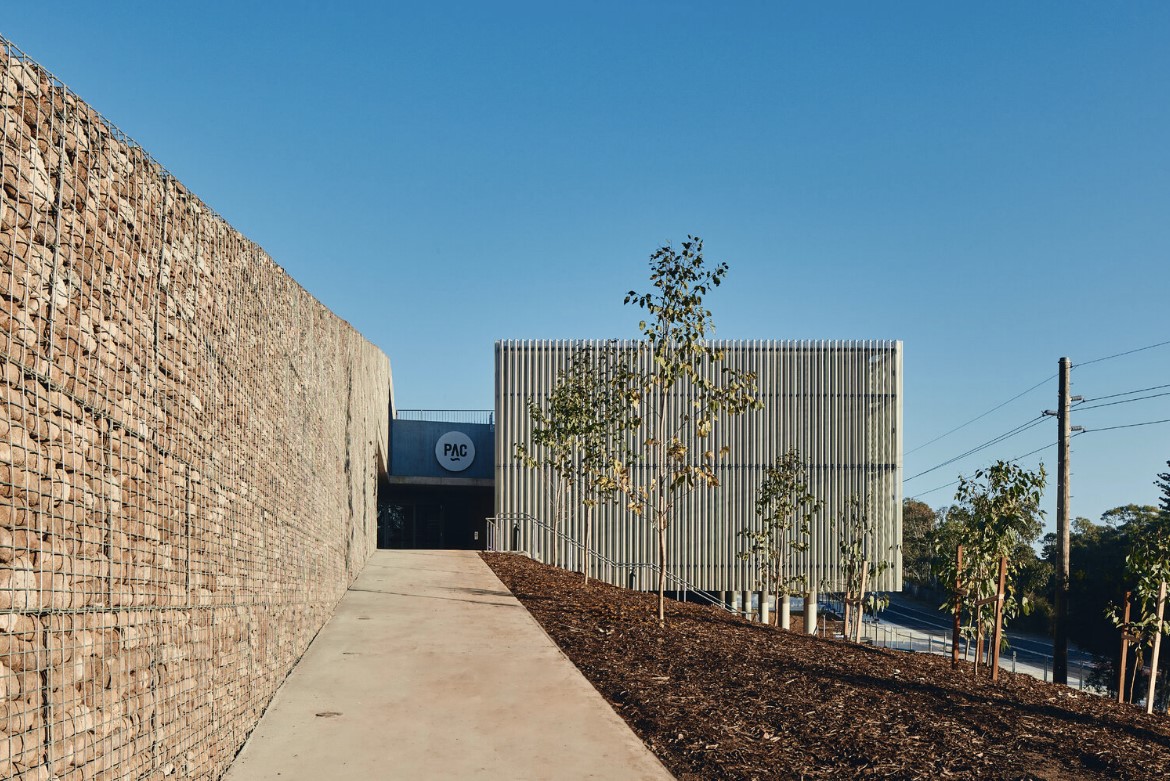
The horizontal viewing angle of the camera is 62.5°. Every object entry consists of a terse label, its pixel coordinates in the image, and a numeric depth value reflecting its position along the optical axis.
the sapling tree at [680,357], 13.07
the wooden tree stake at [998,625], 11.02
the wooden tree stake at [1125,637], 13.05
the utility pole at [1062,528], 19.55
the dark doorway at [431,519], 38.31
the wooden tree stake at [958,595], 12.27
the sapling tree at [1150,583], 14.69
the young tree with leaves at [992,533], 14.18
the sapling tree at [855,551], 20.03
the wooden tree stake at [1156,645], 12.93
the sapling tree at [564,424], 20.12
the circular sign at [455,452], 34.19
